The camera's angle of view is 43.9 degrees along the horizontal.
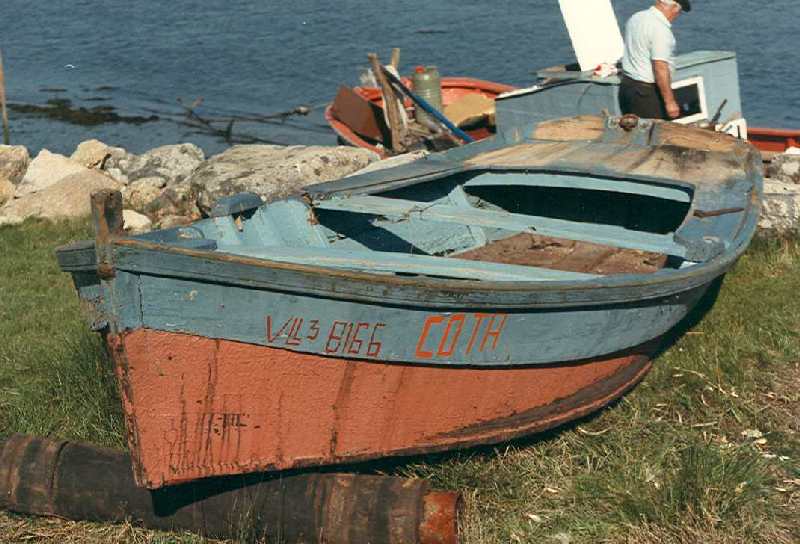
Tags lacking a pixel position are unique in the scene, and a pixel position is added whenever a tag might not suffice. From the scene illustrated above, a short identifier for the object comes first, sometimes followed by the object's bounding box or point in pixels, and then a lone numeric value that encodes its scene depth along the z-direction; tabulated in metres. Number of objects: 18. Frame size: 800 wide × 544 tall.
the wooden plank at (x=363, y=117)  15.48
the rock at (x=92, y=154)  16.44
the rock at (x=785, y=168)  10.84
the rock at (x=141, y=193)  13.33
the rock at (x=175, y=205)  12.52
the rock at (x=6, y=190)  14.25
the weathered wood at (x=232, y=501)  5.31
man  9.84
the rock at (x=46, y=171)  14.67
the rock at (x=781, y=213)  9.15
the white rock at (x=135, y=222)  11.80
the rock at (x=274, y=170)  11.52
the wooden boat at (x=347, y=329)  5.16
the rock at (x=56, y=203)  12.41
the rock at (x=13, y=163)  15.88
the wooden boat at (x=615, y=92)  10.91
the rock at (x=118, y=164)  15.34
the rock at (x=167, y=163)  14.70
